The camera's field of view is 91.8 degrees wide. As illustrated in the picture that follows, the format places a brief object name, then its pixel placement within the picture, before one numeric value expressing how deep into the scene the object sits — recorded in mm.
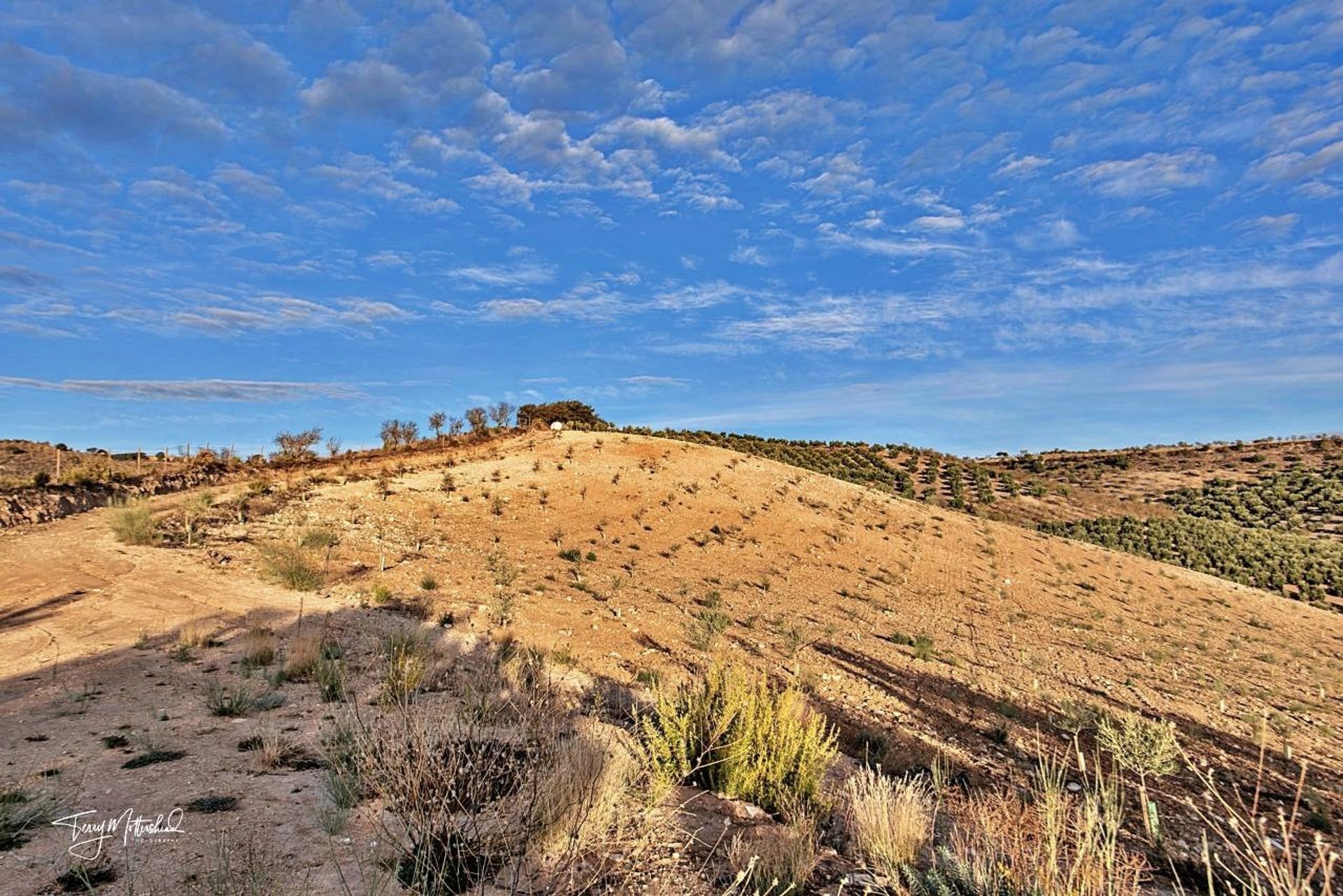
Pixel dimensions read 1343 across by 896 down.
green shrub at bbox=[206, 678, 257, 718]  7570
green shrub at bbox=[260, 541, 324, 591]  13711
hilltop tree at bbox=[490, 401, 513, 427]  41119
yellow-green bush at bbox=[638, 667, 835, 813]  6184
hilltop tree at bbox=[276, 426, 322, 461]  33125
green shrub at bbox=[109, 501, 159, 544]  16172
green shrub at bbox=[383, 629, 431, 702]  8070
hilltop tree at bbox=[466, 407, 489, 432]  37875
